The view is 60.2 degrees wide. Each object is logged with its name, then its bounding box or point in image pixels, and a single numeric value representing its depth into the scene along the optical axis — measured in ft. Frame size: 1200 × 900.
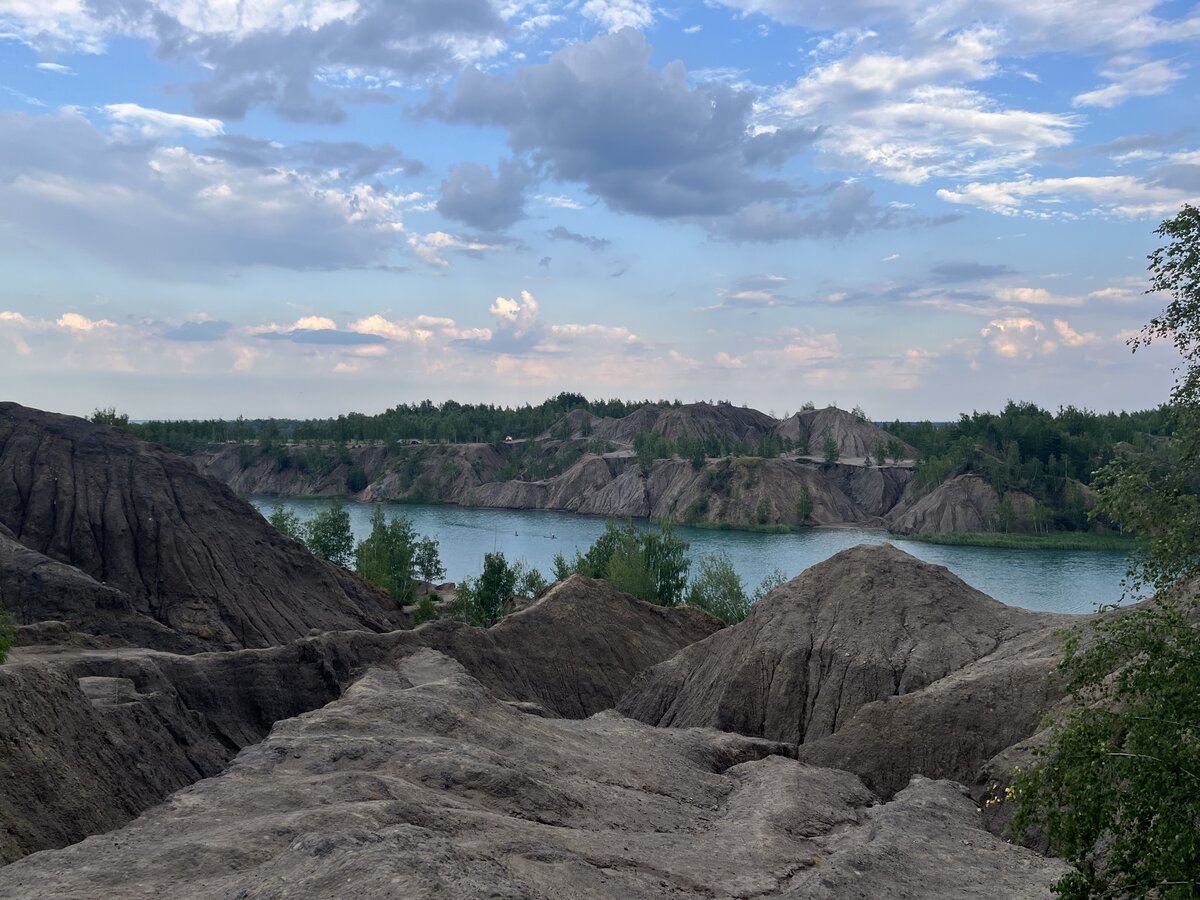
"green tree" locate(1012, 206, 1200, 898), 37.45
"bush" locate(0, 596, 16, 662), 84.43
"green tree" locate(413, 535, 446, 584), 268.62
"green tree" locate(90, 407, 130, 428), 240.32
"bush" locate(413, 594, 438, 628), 195.42
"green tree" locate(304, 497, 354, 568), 276.00
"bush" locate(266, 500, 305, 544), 272.54
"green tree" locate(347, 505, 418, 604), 244.22
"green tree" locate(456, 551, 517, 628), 209.77
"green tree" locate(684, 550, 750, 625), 215.51
